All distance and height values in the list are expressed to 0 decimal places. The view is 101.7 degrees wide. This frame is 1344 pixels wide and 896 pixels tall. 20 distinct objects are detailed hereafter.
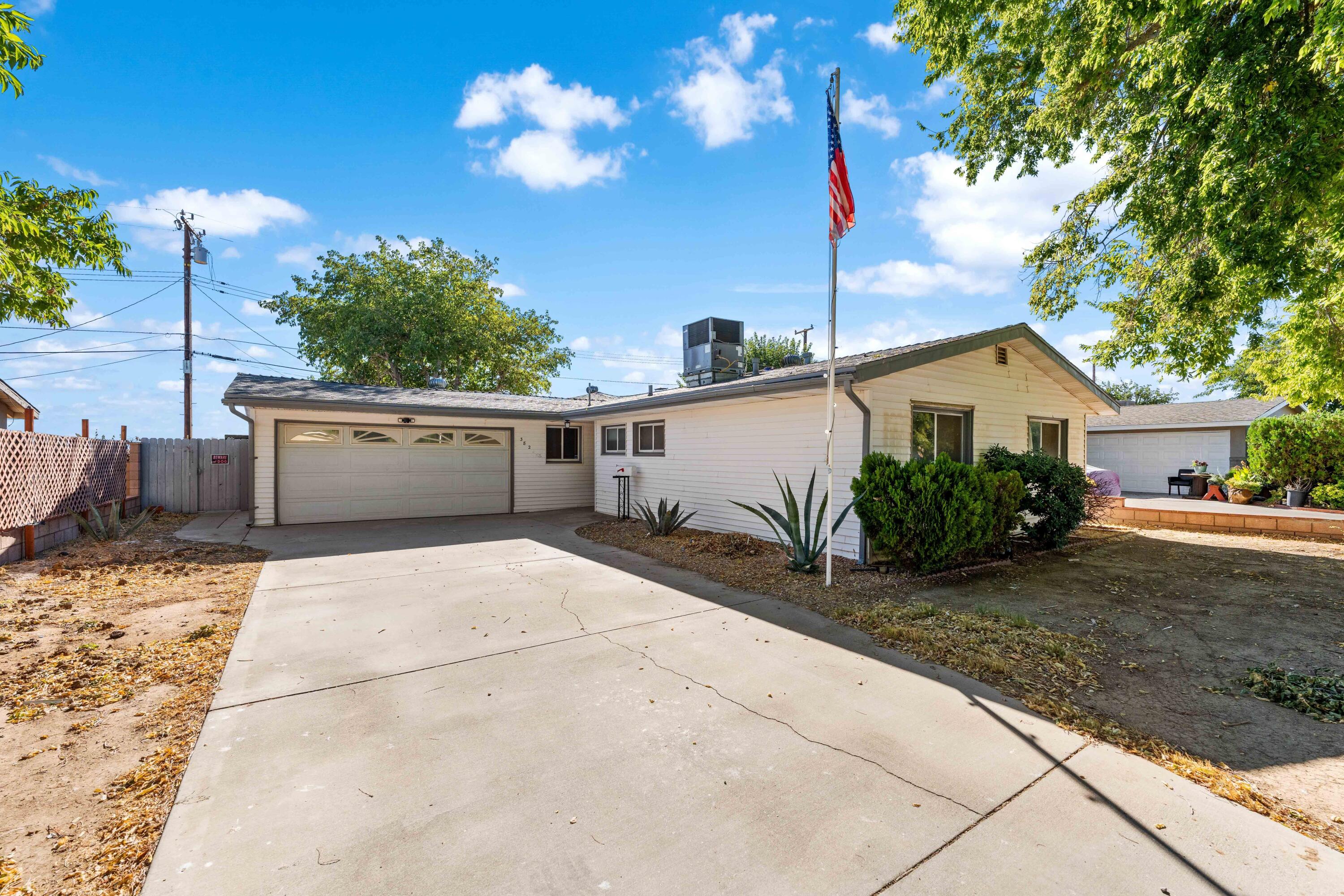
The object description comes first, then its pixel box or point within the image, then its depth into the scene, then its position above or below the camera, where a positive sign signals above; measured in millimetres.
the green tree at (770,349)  27766 +5375
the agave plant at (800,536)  6699 -1049
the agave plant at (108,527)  8305 -1113
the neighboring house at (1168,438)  16266 +425
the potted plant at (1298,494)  12477 -984
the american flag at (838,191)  5820 +2805
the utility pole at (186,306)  15570 +4525
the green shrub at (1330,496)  11711 -999
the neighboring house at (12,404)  9500 +999
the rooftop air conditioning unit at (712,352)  10906 +2070
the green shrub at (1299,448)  12016 +51
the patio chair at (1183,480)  15937 -848
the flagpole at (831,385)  5910 +752
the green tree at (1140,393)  42562 +4566
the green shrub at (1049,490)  7668 -544
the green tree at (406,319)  20594 +5303
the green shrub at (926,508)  6164 -644
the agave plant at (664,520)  9258 -1144
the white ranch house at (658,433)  7469 +376
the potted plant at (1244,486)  13453 -879
